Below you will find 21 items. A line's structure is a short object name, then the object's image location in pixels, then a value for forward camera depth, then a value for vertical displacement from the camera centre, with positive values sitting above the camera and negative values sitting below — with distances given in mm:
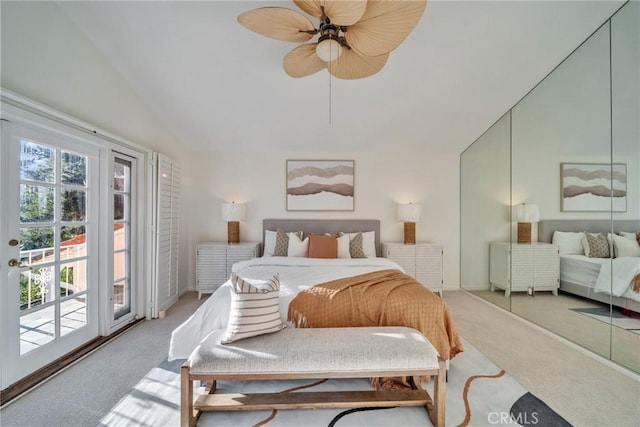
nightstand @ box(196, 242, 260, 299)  3752 -711
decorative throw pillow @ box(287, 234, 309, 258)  3578 -492
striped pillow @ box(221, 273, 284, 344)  1667 -664
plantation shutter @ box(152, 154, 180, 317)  3105 -261
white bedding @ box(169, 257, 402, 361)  1932 -624
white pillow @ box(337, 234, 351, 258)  3619 -490
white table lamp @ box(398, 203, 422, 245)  3941 -61
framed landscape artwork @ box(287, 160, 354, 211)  4215 +461
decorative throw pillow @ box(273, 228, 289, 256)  3695 -467
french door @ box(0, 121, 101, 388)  1797 -276
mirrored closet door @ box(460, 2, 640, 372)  2064 +188
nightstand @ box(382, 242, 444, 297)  3906 -743
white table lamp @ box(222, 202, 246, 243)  3912 -67
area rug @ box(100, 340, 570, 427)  1548 -1259
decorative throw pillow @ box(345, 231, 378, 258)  3812 -457
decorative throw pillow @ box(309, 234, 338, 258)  3477 -465
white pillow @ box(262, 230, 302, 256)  3818 -428
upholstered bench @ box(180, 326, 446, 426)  1470 -895
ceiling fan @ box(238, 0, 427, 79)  1329 +1086
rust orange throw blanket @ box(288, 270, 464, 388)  1939 -755
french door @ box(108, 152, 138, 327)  2666 -248
